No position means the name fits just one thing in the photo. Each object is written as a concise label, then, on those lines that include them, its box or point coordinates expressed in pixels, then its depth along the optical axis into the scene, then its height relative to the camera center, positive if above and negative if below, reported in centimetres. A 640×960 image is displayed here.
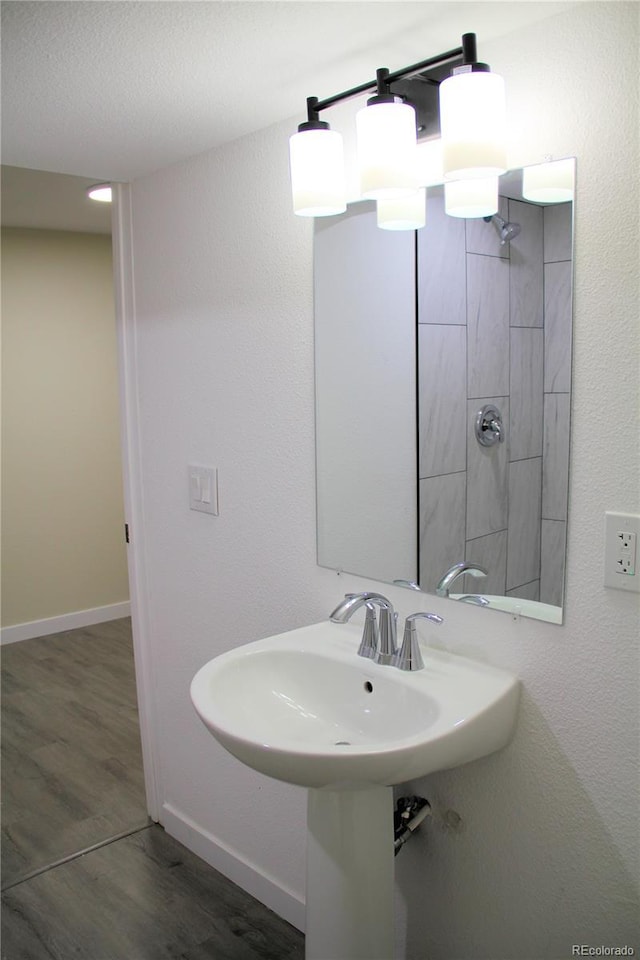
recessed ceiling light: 321 +78
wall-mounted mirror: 146 -5
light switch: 228 -32
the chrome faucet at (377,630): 167 -53
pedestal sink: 135 -67
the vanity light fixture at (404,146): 133 +43
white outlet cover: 134 -30
